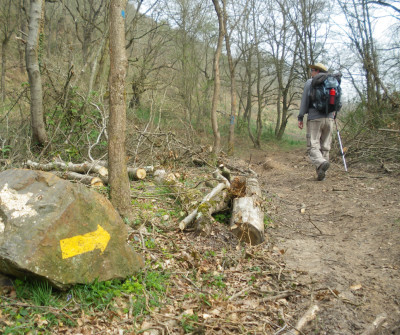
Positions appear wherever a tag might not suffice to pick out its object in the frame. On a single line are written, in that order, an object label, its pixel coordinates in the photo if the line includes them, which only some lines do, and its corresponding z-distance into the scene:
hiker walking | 7.85
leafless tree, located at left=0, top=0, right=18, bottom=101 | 15.81
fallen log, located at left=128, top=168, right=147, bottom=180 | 7.04
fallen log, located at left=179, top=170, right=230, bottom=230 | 5.01
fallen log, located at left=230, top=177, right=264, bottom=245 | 4.84
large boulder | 2.85
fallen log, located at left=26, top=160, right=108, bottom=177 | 6.61
